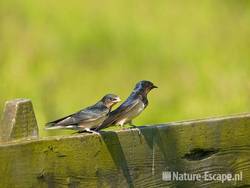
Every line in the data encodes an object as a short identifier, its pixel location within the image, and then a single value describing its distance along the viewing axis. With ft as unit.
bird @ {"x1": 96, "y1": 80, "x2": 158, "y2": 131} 23.81
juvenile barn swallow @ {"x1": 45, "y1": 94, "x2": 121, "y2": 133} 23.31
